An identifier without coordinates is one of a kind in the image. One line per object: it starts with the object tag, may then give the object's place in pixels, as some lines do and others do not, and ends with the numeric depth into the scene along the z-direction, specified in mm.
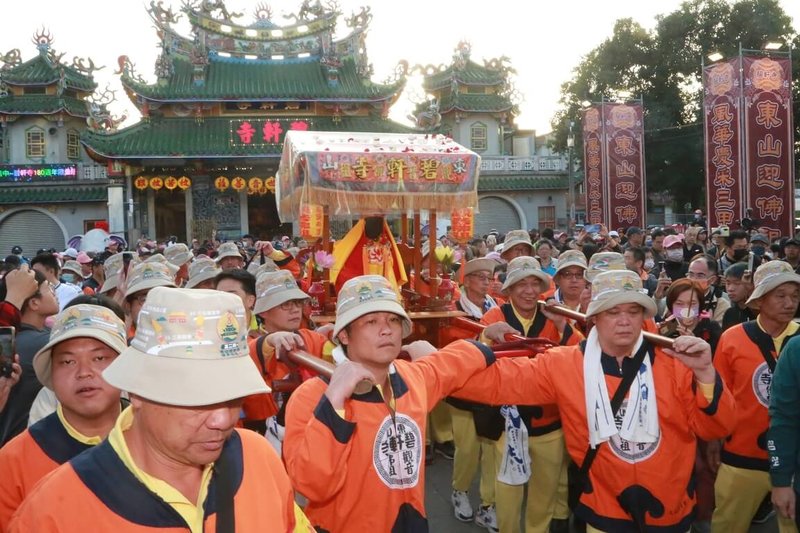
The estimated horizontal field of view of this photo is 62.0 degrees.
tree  31172
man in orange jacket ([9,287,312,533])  1625
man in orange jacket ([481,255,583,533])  4266
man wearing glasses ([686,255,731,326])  5500
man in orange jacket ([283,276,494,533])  2725
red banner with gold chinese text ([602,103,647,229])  19891
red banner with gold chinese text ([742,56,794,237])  13898
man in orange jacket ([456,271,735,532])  3098
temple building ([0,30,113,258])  28297
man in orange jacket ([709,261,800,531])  3859
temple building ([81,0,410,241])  24609
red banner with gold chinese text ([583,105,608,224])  20453
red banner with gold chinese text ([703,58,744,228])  14227
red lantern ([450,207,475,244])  7480
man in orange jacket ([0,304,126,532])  2258
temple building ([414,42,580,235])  30203
